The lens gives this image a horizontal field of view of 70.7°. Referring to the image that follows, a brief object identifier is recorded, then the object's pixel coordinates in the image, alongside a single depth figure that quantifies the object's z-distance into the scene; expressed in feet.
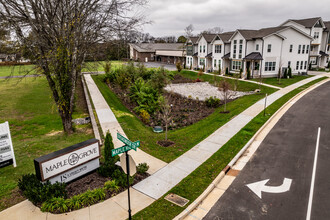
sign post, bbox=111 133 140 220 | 21.94
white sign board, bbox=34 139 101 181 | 27.89
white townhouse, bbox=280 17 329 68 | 140.98
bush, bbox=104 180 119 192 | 29.31
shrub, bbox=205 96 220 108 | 78.84
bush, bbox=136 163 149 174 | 33.45
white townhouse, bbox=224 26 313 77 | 121.21
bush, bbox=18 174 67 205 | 26.55
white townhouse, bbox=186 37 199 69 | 185.16
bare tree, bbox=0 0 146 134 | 40.81
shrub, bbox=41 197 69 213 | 25.62
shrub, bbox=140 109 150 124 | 63.71
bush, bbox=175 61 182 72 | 162.76
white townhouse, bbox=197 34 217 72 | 165.99
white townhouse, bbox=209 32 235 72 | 147.85
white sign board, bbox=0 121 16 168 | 33.96
